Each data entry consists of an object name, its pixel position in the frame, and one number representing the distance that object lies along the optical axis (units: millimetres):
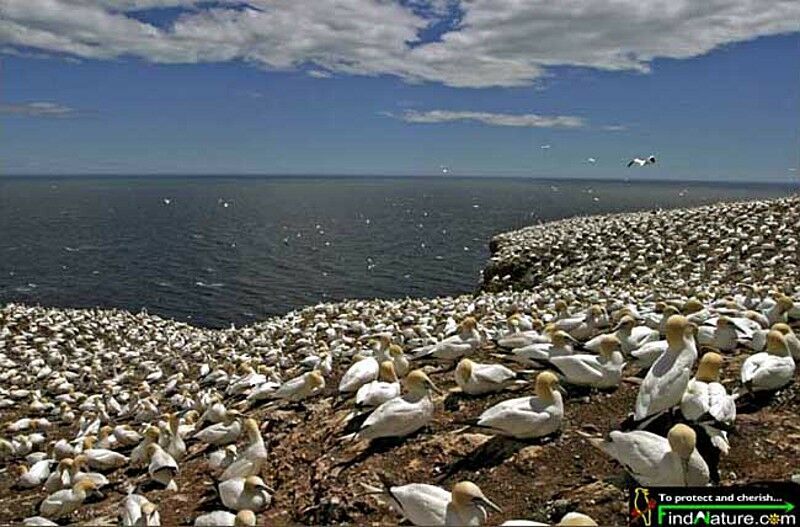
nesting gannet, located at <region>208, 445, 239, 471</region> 9141
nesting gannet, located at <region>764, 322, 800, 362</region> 8594
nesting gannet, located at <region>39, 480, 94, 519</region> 9258
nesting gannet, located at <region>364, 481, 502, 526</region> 5797
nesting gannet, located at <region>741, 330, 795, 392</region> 7594
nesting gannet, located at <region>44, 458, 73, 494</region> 10008
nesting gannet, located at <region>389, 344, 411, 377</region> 10469
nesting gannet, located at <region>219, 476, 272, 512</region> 7625
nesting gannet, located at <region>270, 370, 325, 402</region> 10727
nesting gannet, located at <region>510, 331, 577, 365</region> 8914
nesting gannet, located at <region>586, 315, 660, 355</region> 9578
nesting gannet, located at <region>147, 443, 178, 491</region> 9453
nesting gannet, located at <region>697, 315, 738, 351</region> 9359
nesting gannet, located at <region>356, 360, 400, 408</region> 8562
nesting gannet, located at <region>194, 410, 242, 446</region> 10164
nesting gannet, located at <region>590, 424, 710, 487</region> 5969
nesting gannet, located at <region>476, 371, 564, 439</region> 7203
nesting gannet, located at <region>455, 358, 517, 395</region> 8859
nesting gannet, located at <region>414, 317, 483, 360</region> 10746
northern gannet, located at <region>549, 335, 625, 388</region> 8336
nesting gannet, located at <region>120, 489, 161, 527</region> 7012
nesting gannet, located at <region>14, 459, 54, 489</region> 11799
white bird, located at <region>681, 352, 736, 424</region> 6715
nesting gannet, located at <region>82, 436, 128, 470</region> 11102
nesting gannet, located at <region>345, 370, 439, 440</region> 7871
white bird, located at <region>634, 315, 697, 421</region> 6820
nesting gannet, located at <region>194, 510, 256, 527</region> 6645
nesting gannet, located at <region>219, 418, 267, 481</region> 8430
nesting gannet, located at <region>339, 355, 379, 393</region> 9859
